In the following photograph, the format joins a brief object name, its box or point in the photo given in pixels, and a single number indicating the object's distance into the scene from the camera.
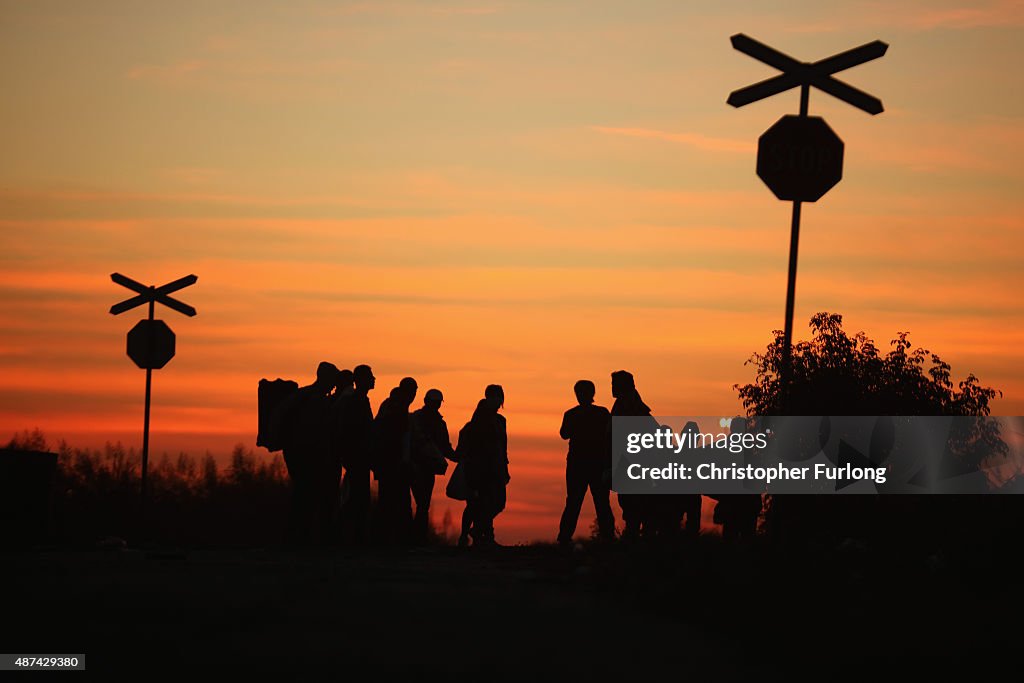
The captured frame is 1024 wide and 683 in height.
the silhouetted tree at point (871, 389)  66.69
